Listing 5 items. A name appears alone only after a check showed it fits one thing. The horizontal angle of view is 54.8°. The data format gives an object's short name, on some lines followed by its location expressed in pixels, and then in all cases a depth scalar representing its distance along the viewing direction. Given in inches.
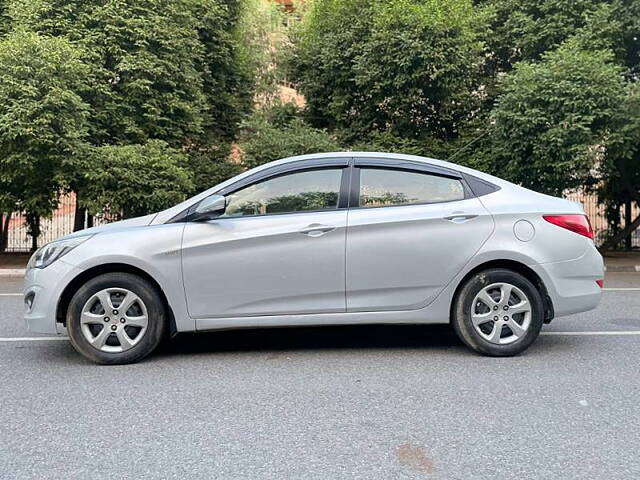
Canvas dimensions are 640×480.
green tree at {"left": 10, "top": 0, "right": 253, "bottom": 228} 538.0
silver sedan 202.4
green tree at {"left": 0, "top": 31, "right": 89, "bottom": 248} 459.8
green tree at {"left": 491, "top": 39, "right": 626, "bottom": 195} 481.4
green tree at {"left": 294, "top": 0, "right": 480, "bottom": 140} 553.9
